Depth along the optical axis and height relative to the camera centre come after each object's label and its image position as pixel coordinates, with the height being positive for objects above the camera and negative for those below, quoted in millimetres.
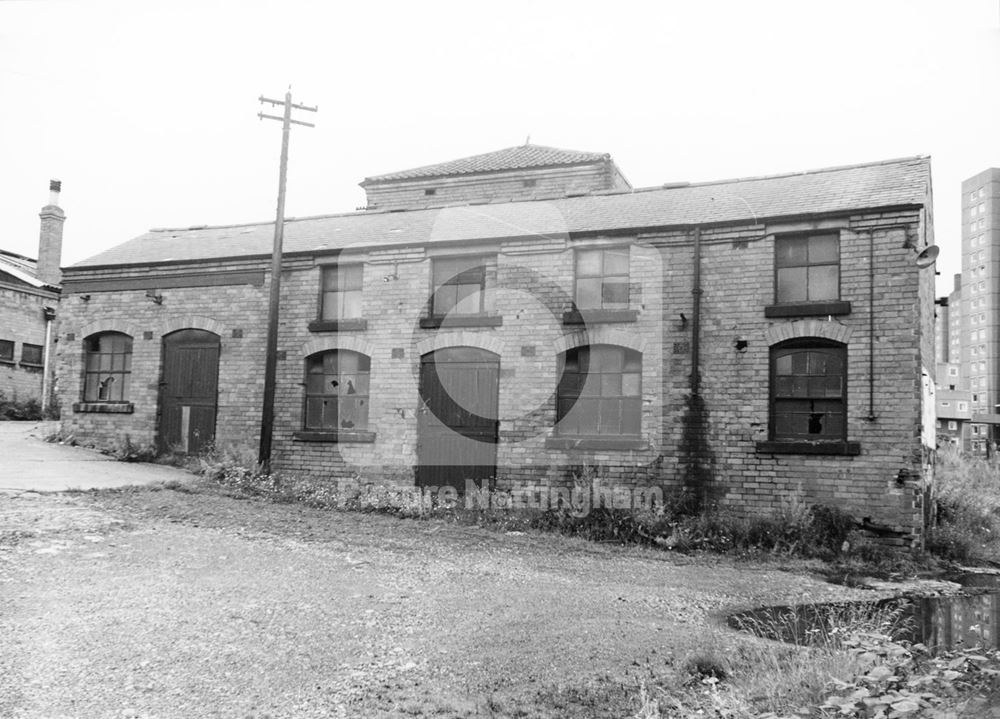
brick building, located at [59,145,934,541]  11039 +1174
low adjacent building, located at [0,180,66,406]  24953 +2678
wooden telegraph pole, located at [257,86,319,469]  13773 +907
